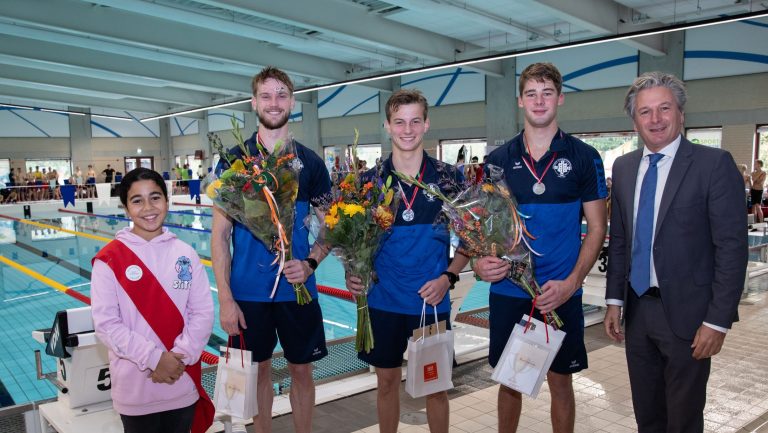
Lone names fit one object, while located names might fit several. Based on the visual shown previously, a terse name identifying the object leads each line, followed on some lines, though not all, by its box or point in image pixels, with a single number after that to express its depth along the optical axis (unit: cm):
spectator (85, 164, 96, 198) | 2277
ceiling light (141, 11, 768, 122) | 937
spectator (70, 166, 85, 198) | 2270
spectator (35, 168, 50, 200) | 2203
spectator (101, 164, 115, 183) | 2486
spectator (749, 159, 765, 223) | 1197
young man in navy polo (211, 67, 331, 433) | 254
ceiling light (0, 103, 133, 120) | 2573
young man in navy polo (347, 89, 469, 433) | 256
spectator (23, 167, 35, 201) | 2186
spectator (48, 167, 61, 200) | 2229
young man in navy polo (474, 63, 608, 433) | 247
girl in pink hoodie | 210
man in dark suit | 206
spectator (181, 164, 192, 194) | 2424
